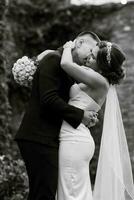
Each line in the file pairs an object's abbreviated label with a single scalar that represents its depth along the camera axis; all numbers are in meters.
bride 4.79
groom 4.75
